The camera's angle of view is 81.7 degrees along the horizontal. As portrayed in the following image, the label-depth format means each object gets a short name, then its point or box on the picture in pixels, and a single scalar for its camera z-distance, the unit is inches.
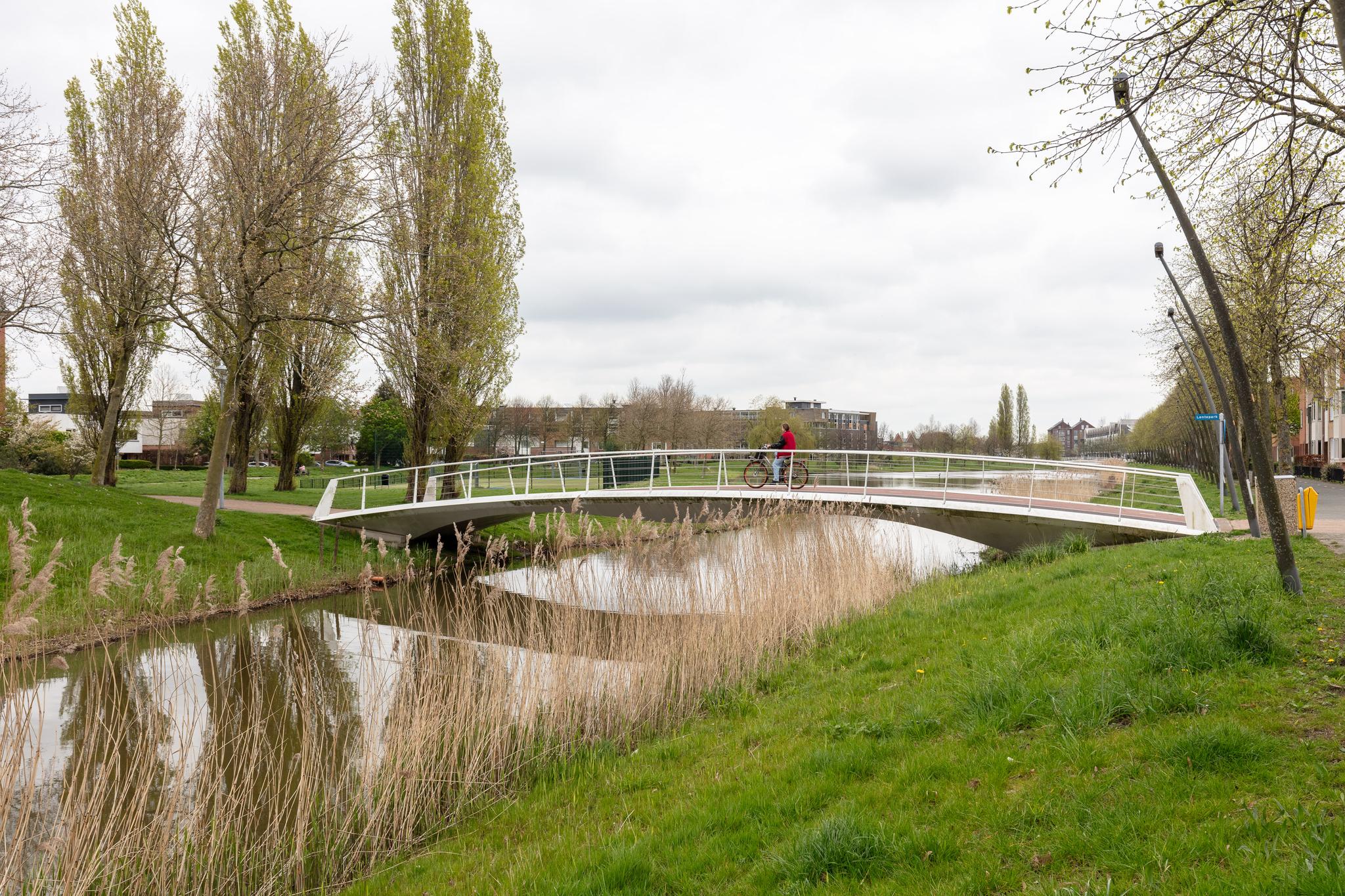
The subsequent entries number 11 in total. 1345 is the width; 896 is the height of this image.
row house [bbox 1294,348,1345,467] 941.8
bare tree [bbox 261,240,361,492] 629.6
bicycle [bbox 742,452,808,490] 698.8
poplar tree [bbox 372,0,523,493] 805.2
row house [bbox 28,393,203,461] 1859.0
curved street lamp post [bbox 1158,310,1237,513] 655.1
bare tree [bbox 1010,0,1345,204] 213.6
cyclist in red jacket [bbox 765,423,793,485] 665.6
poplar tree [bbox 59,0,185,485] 642.8
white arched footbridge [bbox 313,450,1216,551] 569.9
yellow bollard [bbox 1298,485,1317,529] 445.7
